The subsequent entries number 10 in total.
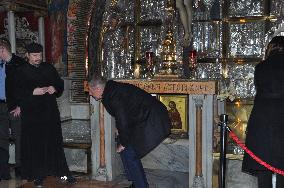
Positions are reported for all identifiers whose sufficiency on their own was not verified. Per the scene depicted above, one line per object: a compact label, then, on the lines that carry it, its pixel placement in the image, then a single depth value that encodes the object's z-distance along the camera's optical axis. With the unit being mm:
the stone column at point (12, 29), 7495
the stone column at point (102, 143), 6195
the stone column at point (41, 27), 8430
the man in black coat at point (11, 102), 5809
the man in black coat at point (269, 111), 4090
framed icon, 6973
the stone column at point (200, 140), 5629
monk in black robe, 5418
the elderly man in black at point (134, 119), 4691
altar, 5645
